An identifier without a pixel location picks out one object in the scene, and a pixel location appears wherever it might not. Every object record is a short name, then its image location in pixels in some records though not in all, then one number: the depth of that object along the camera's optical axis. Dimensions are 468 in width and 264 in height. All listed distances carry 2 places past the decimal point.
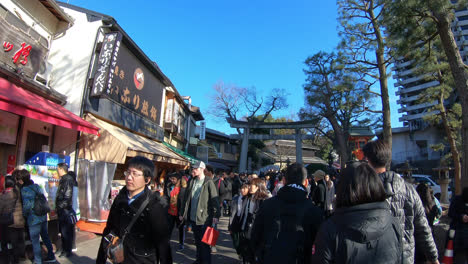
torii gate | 24.66
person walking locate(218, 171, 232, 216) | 8.85
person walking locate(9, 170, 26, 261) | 4.77
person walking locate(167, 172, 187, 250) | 6.36
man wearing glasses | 2.49
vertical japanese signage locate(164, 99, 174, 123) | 16.47
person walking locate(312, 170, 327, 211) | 7.24
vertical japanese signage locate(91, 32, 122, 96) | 8.84
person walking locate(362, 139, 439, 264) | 2.49
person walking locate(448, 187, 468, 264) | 3.77
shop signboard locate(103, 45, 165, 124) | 10.51
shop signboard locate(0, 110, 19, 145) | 6.36
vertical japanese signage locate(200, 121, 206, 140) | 24.92
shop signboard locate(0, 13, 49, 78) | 6.42
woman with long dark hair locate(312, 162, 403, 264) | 1.64
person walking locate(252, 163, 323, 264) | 2.36
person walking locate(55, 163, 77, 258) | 5.45
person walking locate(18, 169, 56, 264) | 4.75
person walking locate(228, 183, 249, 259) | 5.22
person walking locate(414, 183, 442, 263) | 4.51
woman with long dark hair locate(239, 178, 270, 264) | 4.89
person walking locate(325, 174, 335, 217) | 7.13
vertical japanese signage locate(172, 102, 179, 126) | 17.32
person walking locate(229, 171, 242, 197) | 12.96
